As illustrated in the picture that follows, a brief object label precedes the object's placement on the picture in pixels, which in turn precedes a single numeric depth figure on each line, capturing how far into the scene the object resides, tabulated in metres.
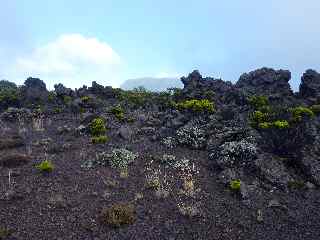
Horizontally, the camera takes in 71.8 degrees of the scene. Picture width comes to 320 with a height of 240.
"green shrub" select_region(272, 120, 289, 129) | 9.88
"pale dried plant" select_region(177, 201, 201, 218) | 7.75
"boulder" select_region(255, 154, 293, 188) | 8.88
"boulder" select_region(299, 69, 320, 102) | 13.79
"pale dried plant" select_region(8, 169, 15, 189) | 8.56
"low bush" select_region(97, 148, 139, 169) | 9.54
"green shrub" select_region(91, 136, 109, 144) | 10.76
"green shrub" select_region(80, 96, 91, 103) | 14.89
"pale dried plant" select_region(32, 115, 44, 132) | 12.49
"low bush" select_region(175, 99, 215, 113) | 12.25
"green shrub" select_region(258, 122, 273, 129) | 10.14
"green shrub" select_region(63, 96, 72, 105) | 15.51
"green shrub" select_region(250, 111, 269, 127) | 10.86
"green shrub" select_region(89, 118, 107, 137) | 11.52
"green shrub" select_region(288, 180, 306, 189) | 8.84
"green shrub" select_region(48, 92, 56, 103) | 16.14
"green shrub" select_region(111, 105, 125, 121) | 13.25
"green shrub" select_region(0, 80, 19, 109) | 16.07
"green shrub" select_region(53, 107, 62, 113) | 14.57
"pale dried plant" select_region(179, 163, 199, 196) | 8.43
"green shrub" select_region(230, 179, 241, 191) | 8.43
